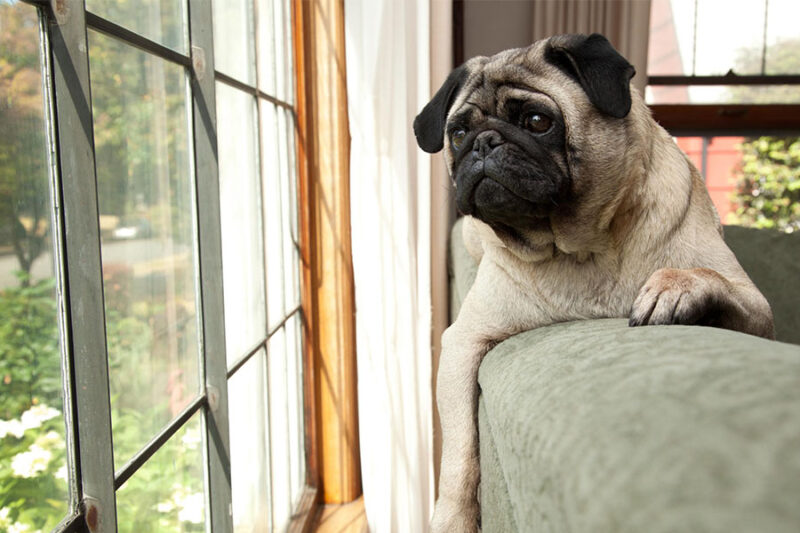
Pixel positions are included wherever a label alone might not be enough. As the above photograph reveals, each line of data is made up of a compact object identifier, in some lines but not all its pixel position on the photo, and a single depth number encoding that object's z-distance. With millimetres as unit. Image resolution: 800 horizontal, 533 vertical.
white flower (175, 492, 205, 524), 1360
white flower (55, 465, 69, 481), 851
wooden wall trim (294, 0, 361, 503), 2457
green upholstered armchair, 319
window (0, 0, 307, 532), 784
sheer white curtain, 2166
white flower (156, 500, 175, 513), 1245
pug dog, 1116
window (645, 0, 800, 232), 3748
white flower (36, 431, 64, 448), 806
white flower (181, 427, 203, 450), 1373
